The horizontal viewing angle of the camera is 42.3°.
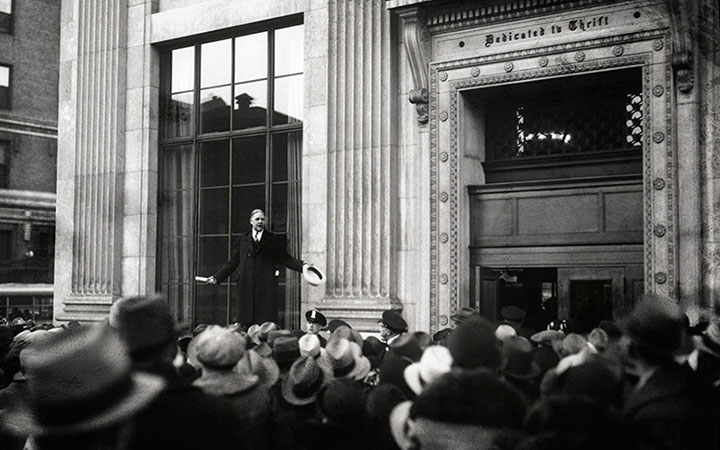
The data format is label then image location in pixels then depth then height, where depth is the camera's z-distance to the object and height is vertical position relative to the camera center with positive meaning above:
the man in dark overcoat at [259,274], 11.55 -0.45
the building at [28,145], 37.56 +3.90
